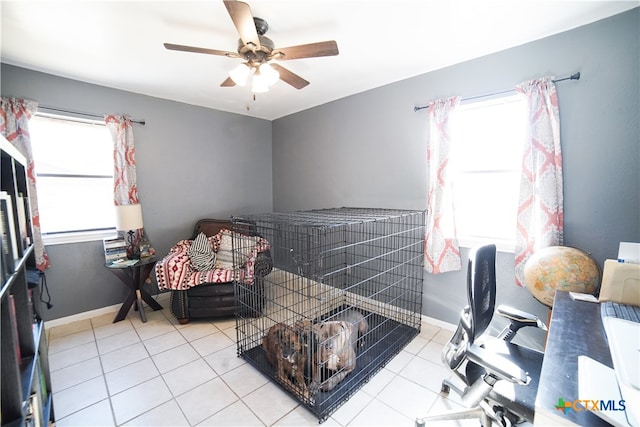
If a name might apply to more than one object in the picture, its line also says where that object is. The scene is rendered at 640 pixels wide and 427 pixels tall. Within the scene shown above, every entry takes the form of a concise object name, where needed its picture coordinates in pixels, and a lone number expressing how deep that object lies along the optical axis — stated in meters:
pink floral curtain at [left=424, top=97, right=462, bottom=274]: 2.36
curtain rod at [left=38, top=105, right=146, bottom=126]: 2.54
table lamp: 2.68
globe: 1.60
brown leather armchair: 2.69
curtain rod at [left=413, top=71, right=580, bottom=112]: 1.83
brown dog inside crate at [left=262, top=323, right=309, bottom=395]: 1.80
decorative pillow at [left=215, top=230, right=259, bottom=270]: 2.49
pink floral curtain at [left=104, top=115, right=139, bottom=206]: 2.83
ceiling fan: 1.48
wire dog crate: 1.76
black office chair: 1.11
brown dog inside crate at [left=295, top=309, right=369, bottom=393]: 1.68
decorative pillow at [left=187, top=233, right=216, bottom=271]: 2.84
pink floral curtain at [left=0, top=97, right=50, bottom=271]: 2.30
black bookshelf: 0.88
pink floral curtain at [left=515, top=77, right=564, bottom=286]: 1.90
